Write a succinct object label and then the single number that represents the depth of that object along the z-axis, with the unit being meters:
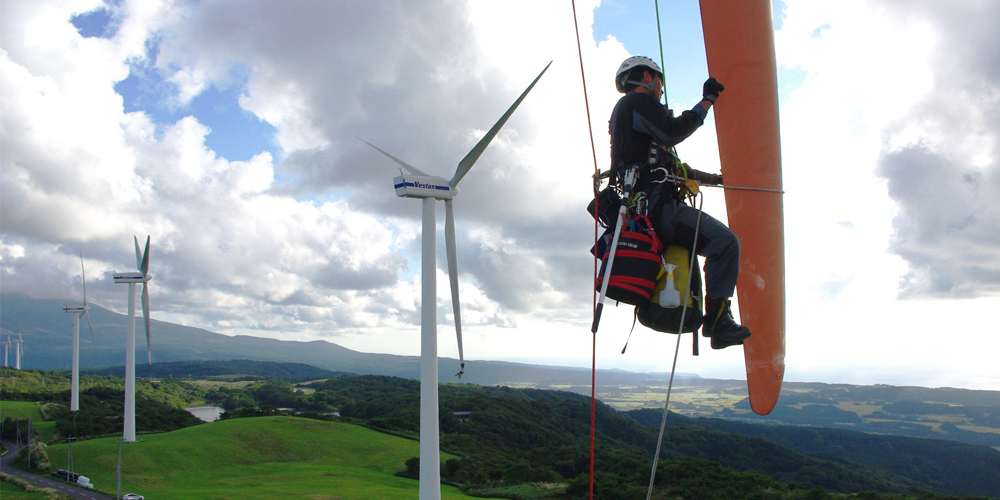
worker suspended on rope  5.24
